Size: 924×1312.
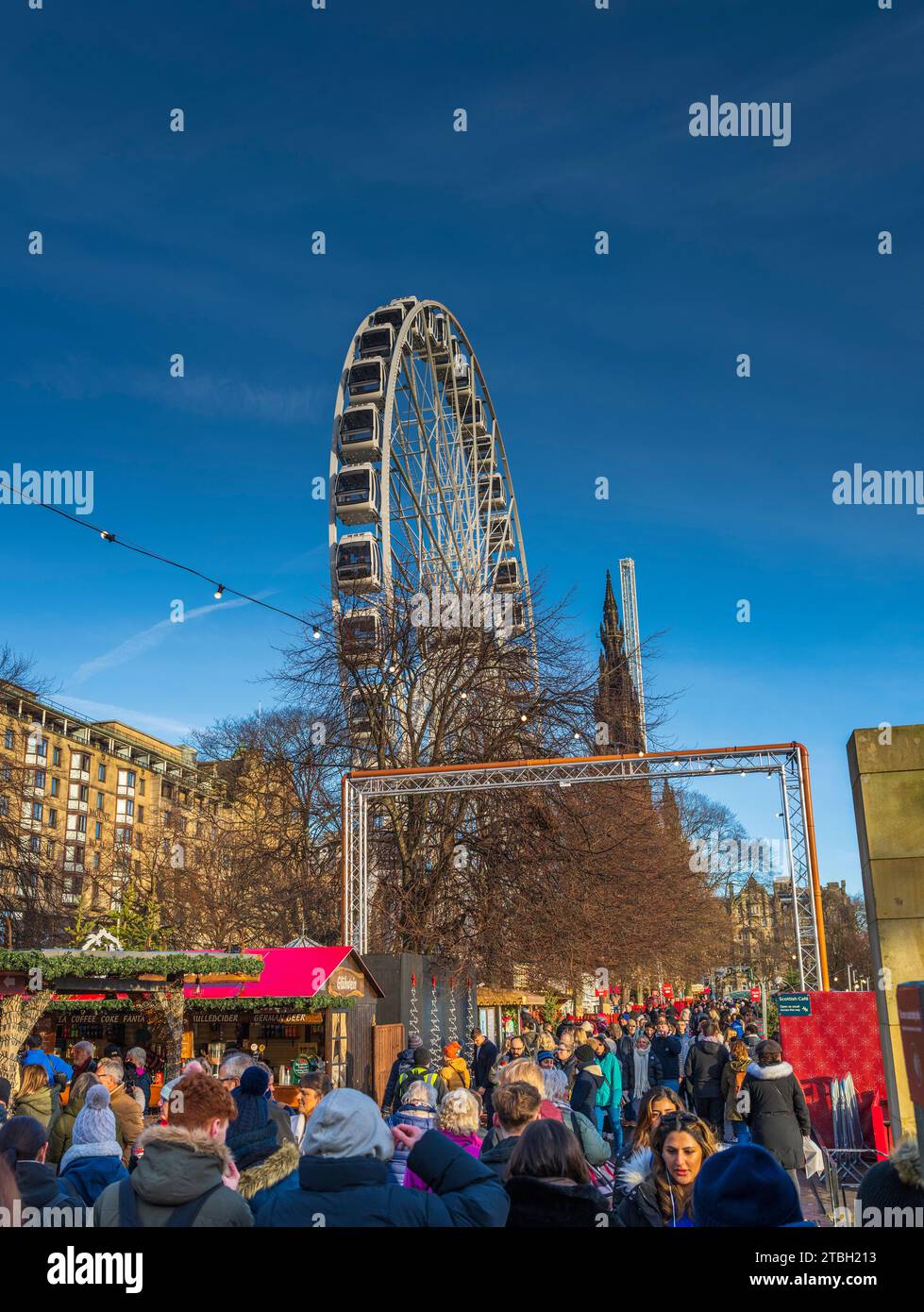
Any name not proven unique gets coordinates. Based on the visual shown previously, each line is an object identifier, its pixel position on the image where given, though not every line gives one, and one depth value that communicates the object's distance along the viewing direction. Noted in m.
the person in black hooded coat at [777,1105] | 8.52
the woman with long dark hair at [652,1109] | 5.62
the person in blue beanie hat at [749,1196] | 2.62
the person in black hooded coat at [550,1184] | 3.53
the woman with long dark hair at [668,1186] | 4.29
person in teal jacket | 12.22
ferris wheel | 28.80
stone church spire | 29.75
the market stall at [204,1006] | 14.63
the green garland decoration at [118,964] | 14.57
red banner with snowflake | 12.44
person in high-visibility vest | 10.39
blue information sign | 12.82
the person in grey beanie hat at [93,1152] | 5.30
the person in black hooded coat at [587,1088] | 10.12
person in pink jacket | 5.17
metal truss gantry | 20.20
